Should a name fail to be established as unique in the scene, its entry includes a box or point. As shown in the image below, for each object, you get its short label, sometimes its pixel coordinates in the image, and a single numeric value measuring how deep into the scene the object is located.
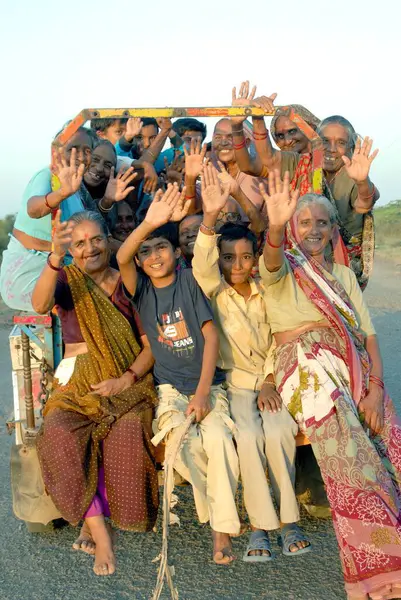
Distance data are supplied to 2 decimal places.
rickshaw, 3.90
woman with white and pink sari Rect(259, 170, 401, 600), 3.22
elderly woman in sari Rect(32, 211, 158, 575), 3.60
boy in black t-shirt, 3.52
